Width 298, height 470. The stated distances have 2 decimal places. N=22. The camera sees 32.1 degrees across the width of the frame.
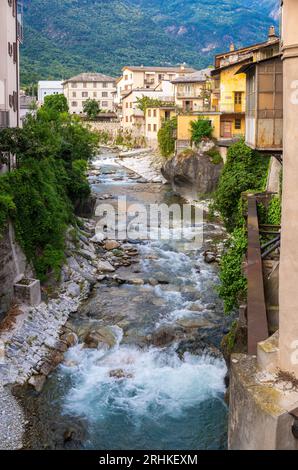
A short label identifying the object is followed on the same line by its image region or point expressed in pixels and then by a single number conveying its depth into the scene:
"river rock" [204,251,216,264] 28.06
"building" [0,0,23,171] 27.44
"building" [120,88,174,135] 82.44
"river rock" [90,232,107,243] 31.64
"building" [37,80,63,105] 108.56
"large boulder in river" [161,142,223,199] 45.69
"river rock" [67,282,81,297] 23.09
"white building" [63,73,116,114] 106.12
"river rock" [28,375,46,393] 15.66
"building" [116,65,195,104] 96.44
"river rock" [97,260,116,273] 26.92
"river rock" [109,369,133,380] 16.41
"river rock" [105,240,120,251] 30.60
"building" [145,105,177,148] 69.88
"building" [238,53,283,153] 13.14
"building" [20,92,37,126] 45.51
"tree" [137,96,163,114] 74.16
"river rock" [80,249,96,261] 27.73
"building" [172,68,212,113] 64.56
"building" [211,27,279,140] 44.03
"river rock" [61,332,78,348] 18.69
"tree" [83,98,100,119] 95.81
